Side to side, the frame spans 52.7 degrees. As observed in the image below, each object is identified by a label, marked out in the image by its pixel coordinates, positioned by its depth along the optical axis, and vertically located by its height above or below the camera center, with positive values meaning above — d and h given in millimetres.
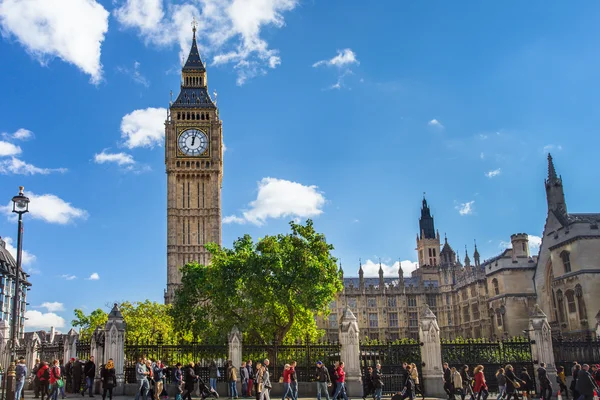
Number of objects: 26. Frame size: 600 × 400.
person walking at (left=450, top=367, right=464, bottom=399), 22688 -1310
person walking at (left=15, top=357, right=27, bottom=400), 20281 -403
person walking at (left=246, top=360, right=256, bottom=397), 23953 -851
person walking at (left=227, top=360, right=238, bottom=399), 23844 -976
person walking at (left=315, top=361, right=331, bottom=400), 21844 -900
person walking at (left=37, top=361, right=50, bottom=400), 21141 -383
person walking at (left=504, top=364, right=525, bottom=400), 21625 -1411
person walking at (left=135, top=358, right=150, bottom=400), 20375 -660
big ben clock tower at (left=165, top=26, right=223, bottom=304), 81812 +23546
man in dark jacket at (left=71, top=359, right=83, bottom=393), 23781 -458
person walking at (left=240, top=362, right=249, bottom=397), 23719 -879
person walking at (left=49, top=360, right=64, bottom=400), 20312 -538
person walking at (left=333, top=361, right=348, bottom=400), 21609 -1062
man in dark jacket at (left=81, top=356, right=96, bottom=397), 22903 -391
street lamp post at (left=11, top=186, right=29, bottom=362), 18969 +4340
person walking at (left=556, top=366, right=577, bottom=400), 25562 -1687
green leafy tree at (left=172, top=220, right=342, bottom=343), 33219 +3585
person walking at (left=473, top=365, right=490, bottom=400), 21844 -1335
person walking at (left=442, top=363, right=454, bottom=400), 23047 -1358
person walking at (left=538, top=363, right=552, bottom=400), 23984 -1697
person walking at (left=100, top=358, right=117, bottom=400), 21000 -586
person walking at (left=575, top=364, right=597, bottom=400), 17875 -1378
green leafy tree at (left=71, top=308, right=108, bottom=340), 51875 +3557
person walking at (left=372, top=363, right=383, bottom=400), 22078 -1279
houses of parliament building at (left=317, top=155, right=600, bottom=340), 46031 +5553
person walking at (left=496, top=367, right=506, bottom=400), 22608 -1415
